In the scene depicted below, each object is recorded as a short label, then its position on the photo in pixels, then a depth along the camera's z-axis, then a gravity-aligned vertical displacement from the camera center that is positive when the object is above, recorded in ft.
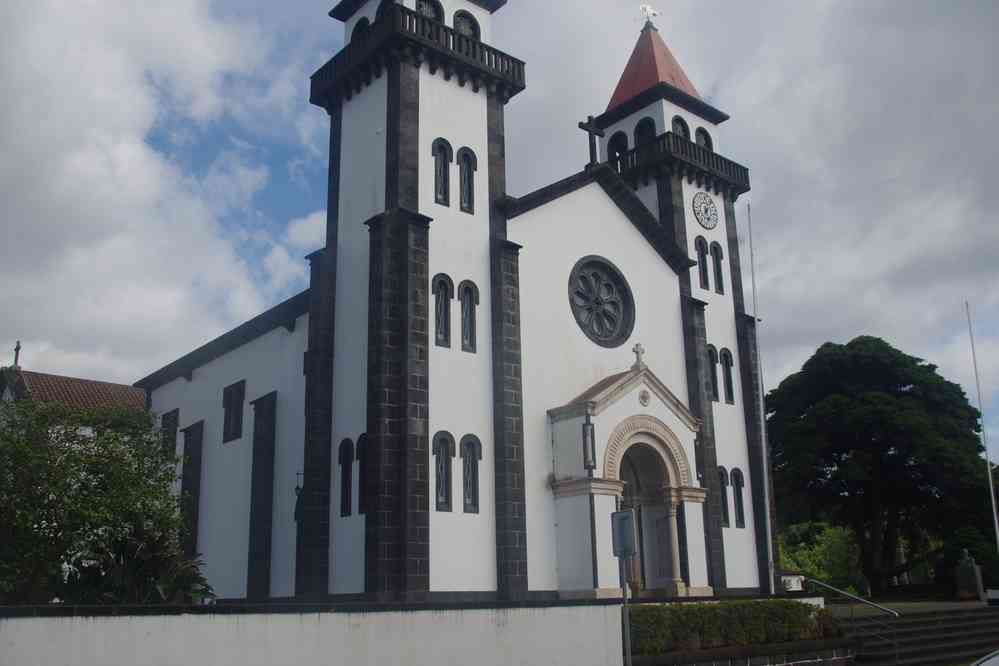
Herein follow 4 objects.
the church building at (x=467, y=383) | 73.61 +16.98
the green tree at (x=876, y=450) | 135.64 +17.57
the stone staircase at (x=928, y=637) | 76.33 -5.44
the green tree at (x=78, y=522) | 62.08 +4.36
